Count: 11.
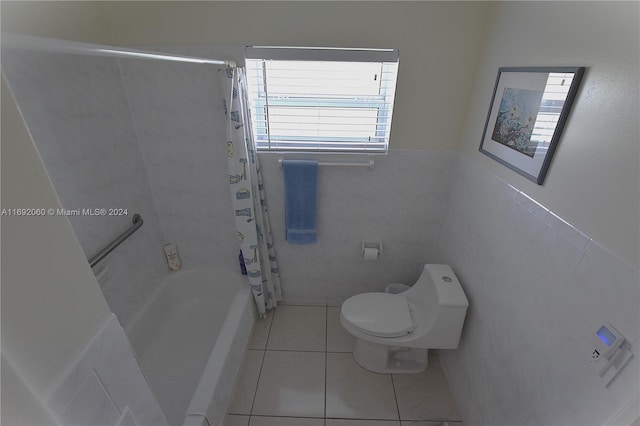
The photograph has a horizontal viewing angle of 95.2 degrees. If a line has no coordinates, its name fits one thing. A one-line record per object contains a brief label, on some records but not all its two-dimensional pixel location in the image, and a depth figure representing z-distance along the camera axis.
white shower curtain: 1.56
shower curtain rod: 0.45
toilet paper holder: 2.10
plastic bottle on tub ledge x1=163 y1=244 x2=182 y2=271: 2.13
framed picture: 1.01
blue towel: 1.81
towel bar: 1.82
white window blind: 1.61
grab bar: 1.49
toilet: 1.58
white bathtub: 1.52
